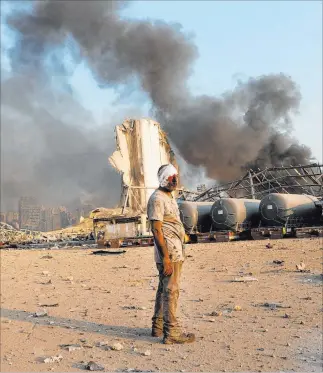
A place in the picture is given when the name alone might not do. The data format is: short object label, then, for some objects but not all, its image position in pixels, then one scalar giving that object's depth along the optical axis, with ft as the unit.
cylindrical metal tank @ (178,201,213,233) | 65.00
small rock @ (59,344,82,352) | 15.77
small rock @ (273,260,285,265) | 32.72
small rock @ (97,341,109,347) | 16.07
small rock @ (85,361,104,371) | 13.67
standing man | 15.58
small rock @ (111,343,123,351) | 15.42
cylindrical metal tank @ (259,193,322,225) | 58.29
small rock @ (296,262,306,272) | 28.79
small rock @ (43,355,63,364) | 14.71
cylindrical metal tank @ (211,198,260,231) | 61.41
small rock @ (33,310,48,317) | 21.07
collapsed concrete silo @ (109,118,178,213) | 98.89
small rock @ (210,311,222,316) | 19.17
